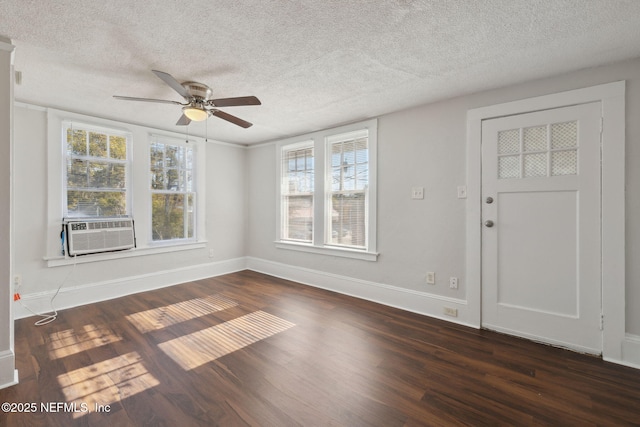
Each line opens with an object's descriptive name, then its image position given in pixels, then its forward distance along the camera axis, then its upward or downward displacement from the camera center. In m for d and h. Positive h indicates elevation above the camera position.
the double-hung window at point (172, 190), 4.14 +0.32
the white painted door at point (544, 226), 2.30 -0.14
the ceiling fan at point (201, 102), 2.28 +0.94
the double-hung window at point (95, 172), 3.40 +0.51
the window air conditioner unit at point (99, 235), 3.31 -0.30
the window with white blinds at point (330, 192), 3.73 +0.29
